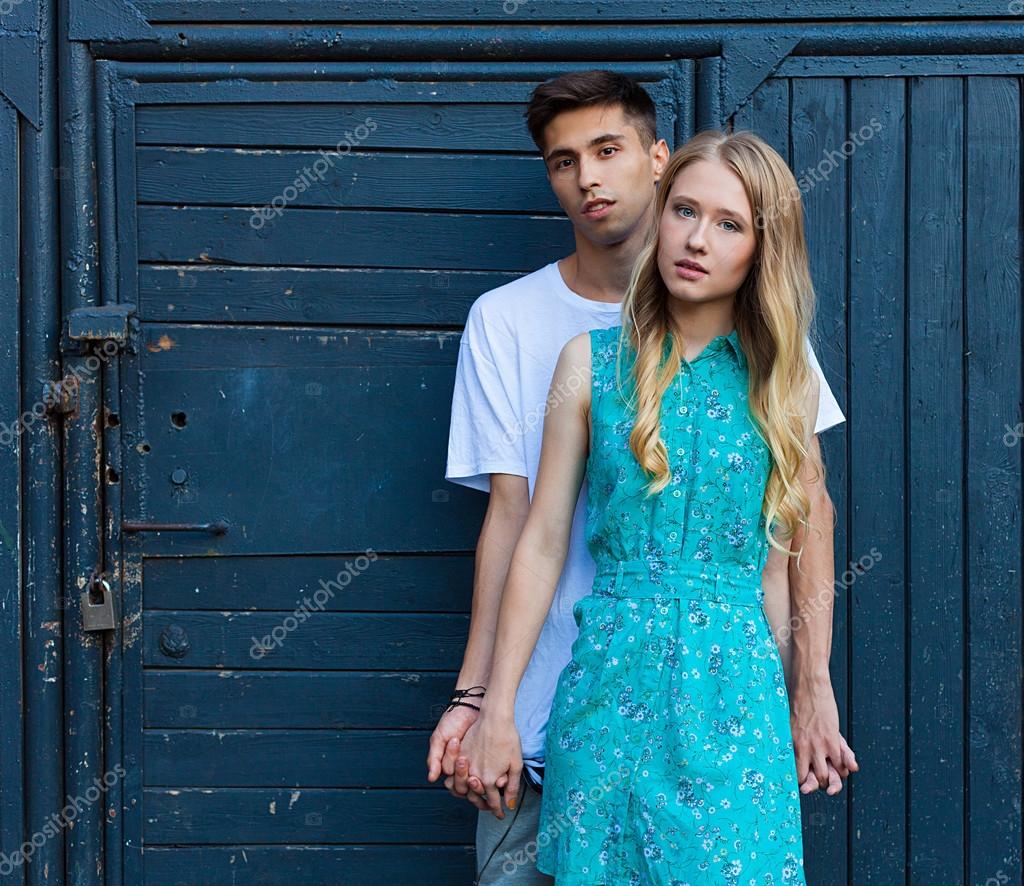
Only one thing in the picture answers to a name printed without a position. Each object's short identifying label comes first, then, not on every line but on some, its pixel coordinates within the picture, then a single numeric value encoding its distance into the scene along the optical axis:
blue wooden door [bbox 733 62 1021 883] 2.80
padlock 2.77
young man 2.18
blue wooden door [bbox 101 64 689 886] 2.85
